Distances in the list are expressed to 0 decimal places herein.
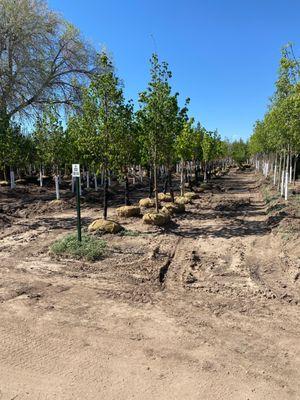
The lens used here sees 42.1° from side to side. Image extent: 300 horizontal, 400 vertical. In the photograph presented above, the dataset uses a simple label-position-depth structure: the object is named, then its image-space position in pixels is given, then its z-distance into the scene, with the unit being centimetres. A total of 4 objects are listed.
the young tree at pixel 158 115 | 1533
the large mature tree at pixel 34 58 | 2489
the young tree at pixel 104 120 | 1366
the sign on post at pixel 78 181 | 1041
